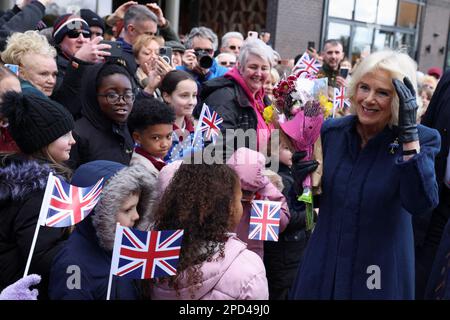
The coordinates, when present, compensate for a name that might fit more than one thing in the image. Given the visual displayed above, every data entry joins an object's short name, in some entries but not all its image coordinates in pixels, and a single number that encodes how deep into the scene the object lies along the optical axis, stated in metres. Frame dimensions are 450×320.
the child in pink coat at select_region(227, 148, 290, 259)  3.04
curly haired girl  1.98
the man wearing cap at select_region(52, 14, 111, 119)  3.57
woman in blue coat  2.39
